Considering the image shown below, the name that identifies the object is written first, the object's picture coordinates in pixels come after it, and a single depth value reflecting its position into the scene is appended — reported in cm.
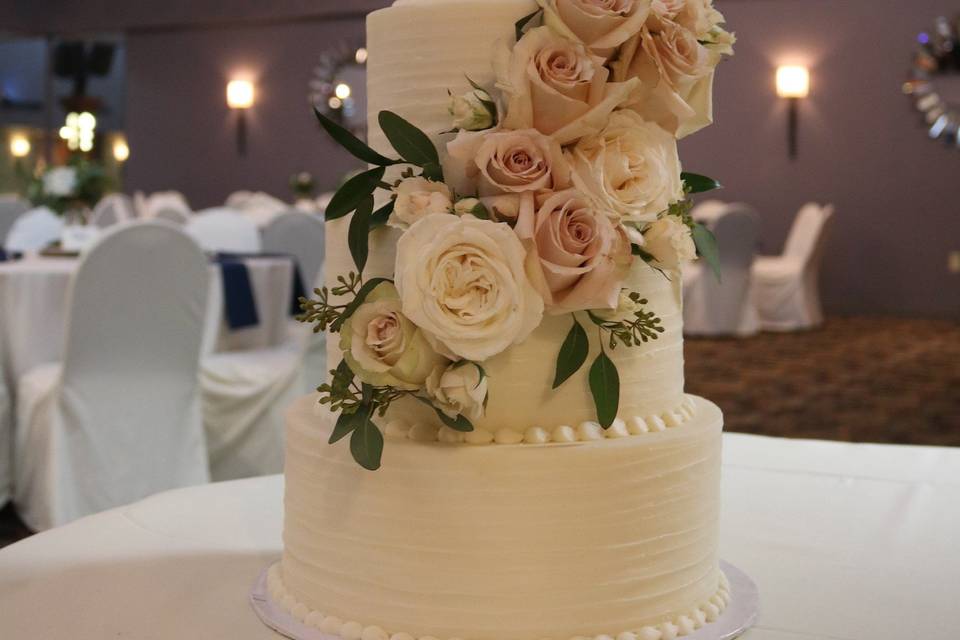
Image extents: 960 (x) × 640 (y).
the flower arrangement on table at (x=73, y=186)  450
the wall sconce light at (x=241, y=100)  1291
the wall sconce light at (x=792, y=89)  1041
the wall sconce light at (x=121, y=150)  1388
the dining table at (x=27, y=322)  354
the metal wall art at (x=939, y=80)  1009
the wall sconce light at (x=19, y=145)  1455
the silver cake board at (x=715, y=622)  90
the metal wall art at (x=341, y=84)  1248
